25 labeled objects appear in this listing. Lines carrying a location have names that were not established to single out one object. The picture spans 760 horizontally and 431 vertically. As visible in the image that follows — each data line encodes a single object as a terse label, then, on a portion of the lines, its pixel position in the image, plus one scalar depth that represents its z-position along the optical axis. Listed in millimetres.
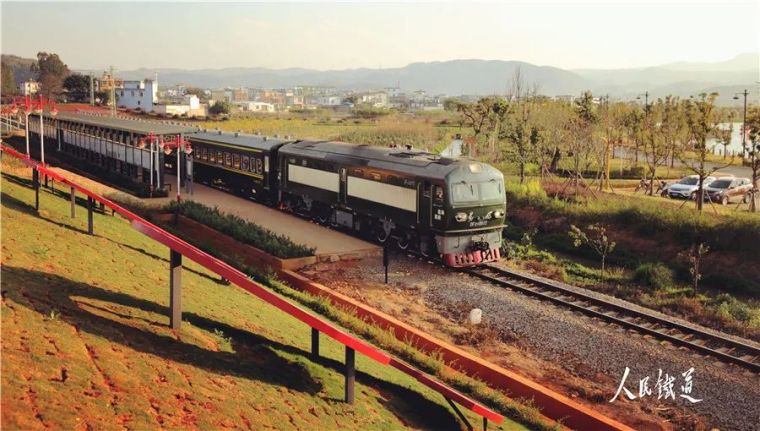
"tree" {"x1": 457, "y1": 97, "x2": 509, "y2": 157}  44344
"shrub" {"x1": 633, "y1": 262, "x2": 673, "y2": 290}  19203
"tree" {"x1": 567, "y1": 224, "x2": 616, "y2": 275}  22123
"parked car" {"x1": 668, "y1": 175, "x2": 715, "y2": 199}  32469
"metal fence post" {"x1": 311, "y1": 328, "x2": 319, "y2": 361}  9640
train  19703
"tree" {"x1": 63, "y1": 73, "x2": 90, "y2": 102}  107875
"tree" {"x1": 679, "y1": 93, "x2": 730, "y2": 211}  26297
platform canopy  31000
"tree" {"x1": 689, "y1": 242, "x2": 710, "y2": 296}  18562
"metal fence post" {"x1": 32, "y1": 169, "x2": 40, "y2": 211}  14684
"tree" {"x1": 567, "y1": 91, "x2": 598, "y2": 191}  34156
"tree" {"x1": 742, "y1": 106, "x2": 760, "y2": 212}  26883
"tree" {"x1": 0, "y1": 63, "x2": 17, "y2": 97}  97919
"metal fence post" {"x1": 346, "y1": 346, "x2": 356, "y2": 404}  8211
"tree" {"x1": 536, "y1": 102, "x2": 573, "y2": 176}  35806
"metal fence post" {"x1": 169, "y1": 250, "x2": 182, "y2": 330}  8758
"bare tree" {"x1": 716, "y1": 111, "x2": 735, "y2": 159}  35188
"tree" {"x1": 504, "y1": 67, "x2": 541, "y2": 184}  34469
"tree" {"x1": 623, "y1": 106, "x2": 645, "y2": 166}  42681
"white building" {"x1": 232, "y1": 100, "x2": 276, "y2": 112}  189312
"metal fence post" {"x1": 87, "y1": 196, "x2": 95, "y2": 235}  13805
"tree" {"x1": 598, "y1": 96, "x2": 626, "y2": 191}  36175
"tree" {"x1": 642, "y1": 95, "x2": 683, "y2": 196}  36094
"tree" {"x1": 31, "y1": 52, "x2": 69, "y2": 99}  96750
